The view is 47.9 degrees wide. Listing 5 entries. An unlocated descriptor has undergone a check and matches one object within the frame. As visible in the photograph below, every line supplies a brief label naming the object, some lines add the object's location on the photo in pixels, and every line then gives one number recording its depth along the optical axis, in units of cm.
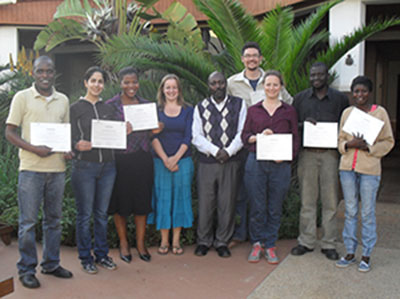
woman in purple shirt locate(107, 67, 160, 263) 462
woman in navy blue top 487
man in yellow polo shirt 390
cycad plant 652
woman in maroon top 464
